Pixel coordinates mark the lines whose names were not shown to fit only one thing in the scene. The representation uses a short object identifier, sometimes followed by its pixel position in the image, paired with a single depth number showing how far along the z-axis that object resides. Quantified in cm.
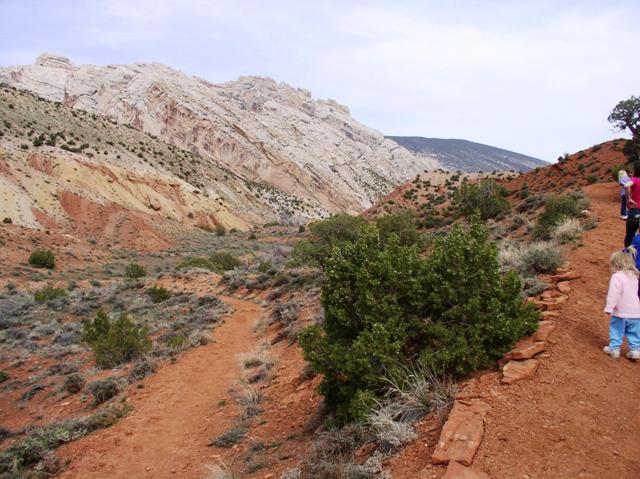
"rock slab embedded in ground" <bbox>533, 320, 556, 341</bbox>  522
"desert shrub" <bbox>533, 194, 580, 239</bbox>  1110
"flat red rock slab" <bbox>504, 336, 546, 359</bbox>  493
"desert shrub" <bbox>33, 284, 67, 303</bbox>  1966
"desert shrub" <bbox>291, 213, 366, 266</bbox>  1969
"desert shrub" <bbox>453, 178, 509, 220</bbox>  2166
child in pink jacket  490
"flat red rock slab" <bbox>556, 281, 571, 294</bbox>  668
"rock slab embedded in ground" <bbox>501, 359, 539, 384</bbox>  459
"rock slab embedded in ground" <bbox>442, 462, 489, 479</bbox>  339
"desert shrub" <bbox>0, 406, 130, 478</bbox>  694
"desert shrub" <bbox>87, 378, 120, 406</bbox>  939
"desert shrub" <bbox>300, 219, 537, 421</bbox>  503
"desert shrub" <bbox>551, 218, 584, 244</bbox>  959
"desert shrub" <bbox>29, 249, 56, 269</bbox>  2661
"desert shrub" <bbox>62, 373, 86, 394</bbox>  1016
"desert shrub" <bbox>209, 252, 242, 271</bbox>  2967
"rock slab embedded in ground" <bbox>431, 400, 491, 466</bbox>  364
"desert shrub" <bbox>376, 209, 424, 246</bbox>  1923
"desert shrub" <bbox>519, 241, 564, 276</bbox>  788
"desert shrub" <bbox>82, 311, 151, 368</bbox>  1143
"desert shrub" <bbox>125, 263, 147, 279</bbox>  2602
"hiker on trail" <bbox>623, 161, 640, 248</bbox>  663
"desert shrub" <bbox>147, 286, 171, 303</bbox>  1961
